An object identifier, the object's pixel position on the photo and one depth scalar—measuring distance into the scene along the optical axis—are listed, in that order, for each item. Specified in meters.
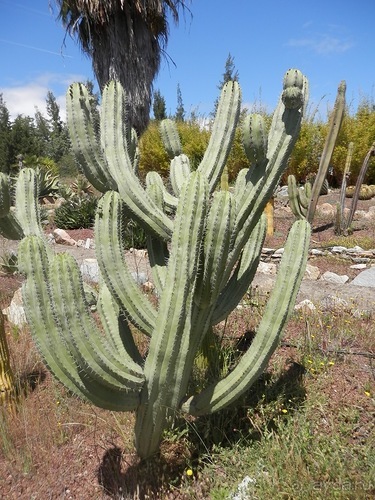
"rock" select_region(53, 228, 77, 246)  8.56
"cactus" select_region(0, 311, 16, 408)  2.62
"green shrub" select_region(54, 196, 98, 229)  10.00
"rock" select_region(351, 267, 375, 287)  5.68
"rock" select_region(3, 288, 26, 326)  3.95
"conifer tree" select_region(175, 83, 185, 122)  33.69
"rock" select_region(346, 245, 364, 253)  7.57
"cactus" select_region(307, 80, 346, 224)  7.56
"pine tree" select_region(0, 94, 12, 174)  24.38
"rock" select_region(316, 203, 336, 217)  11.97
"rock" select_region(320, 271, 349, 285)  5.93
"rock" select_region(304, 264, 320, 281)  6.01
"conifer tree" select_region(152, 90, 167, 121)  33.97
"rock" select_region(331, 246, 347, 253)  7.59
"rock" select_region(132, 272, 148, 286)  4.78
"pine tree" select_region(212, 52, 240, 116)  32.62
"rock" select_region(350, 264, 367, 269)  6.77
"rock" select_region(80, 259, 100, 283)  5.26
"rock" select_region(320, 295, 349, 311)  4.08
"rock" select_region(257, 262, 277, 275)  6.22
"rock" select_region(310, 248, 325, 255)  7.55
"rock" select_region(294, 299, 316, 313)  3.99
